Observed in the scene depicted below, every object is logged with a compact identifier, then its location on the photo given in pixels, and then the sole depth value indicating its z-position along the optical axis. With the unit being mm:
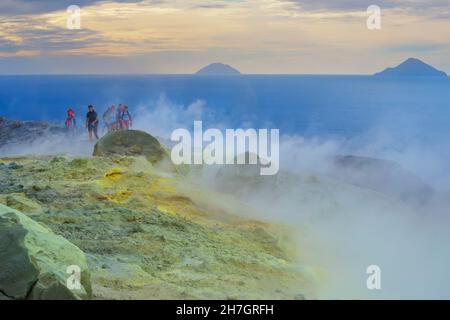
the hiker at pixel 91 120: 21156
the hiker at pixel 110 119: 22125
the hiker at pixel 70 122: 24906
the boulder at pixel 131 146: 15430
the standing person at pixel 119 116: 20916
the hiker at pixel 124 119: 20922
